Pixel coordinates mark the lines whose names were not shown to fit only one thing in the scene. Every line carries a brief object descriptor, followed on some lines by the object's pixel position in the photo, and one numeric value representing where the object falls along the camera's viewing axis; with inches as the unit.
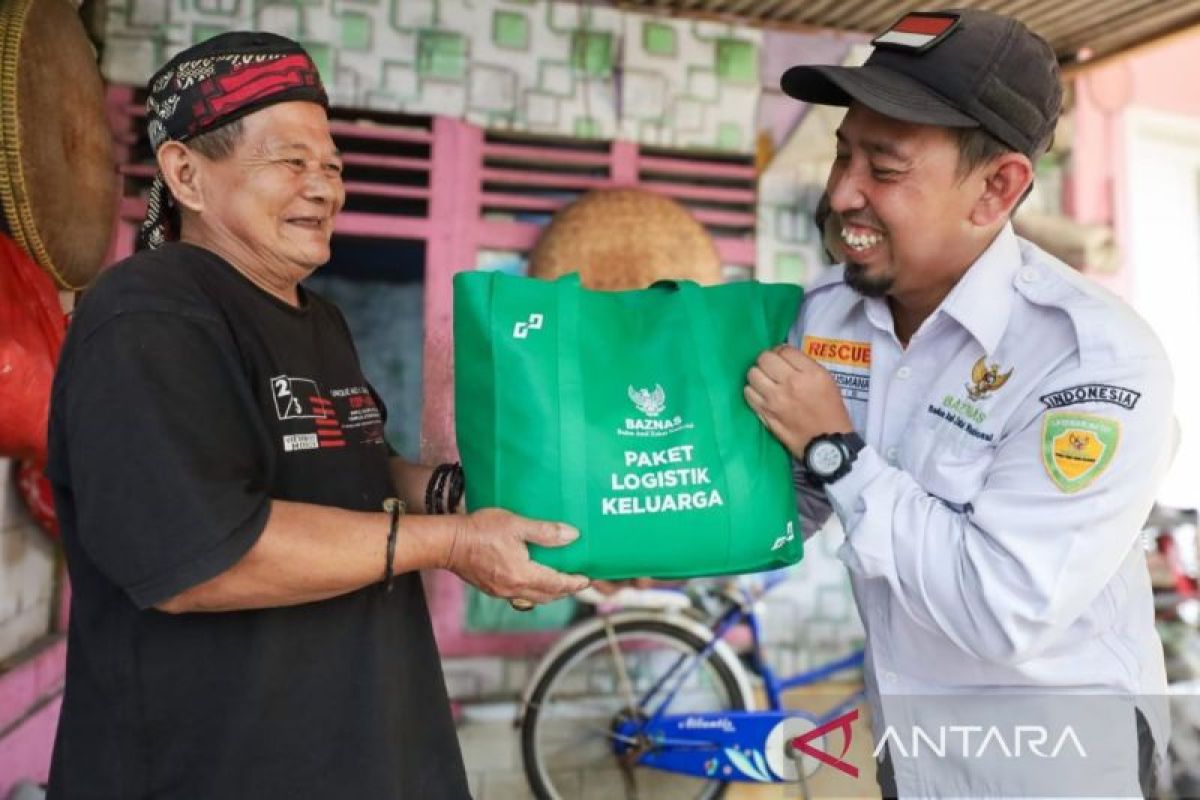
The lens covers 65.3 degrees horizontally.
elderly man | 48.3
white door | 202.1
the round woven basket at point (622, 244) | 153.3
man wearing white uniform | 53.5
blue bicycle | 140.3
